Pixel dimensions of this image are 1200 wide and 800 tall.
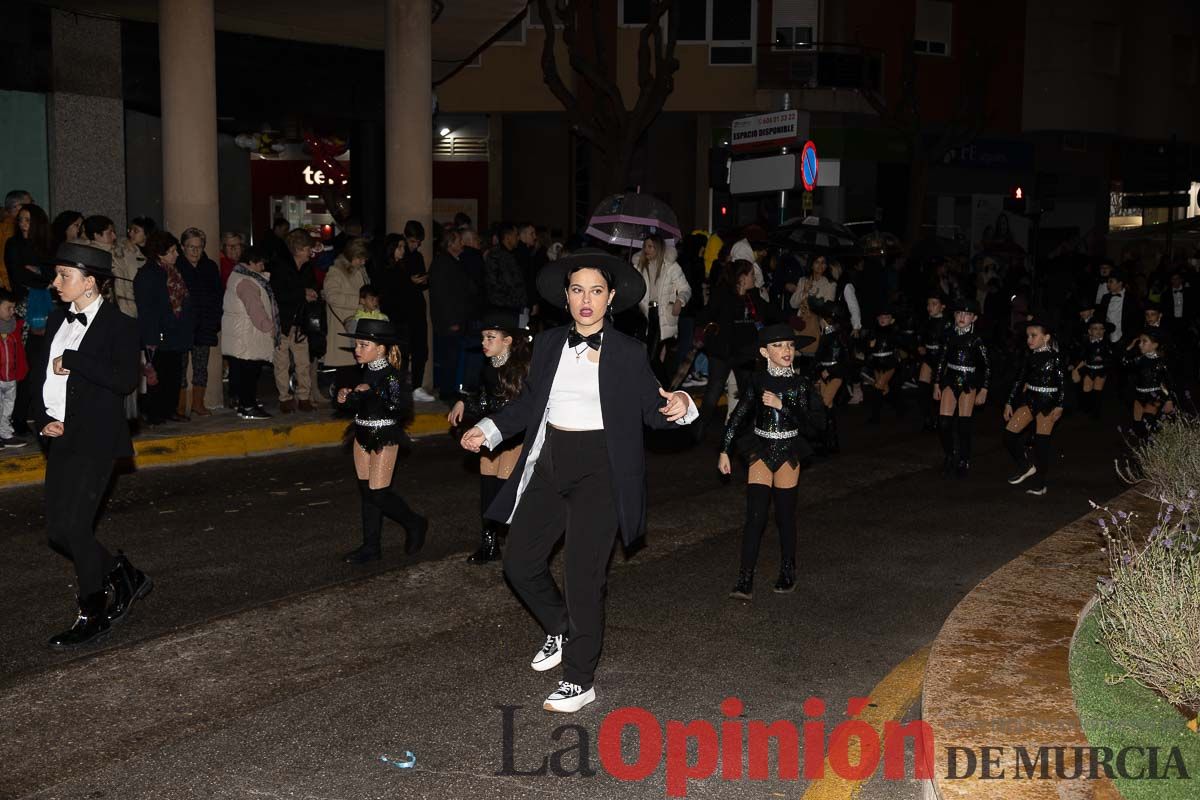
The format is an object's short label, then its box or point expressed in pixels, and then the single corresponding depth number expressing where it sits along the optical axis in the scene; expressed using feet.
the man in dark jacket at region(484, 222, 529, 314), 53.98
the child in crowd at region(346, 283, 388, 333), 36.86
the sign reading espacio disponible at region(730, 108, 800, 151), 63.26
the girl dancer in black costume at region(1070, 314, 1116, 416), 55.16
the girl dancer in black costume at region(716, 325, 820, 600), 27.02
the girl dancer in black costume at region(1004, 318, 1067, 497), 38.14
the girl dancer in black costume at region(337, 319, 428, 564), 28.55
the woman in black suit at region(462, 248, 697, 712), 20.57
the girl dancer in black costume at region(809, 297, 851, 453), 46.88
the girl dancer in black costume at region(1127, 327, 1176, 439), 44.39
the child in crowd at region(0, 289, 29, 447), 38.45
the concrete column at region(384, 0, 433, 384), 56.24
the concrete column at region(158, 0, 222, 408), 48.83
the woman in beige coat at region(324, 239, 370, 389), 47.14
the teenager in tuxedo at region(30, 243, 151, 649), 23.27
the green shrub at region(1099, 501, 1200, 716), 18.97
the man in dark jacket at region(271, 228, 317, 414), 47.24
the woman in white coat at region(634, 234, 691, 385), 50.96
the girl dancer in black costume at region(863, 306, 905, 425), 53.42
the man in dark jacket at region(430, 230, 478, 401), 52.26
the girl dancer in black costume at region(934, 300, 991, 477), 40.16
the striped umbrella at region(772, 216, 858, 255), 62.95
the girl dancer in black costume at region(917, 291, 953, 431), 47.57
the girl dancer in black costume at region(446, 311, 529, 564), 27.94
